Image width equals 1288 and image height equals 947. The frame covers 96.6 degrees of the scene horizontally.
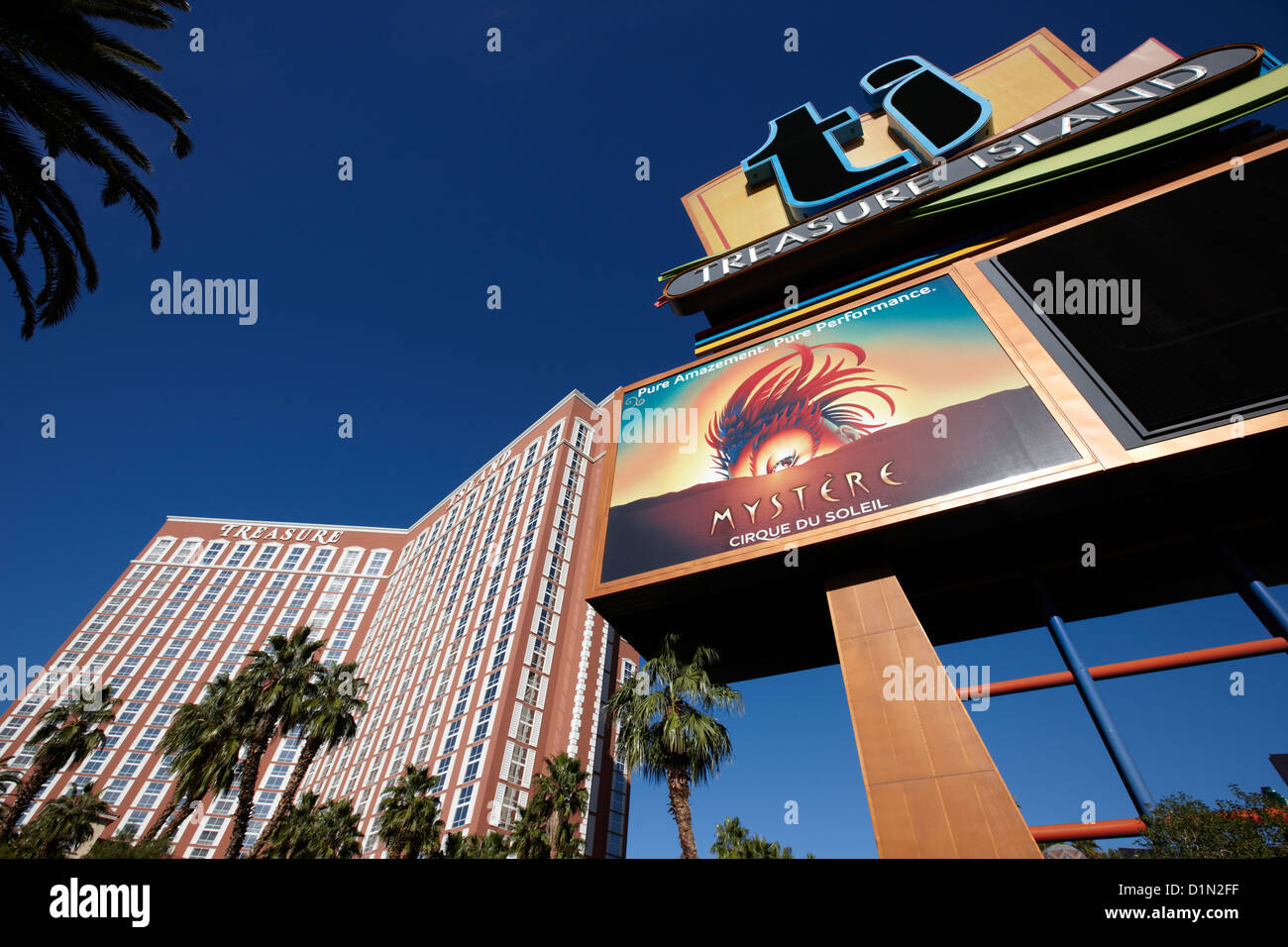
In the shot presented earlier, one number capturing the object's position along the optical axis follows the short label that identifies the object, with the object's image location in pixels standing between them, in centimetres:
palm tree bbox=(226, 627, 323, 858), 2473
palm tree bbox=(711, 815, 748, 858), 3981
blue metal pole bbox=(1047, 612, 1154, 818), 988
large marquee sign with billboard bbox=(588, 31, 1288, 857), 1126
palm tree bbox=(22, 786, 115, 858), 3067
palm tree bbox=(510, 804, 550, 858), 2827
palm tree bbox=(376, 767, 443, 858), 3047
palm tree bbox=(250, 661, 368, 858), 2572
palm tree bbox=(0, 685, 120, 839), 2728
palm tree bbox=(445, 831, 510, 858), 3133
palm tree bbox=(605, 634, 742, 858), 1452
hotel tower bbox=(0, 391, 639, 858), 4647
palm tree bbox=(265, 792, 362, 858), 2638
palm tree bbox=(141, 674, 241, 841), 2361
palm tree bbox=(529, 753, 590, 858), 3083
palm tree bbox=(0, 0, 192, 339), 1045
